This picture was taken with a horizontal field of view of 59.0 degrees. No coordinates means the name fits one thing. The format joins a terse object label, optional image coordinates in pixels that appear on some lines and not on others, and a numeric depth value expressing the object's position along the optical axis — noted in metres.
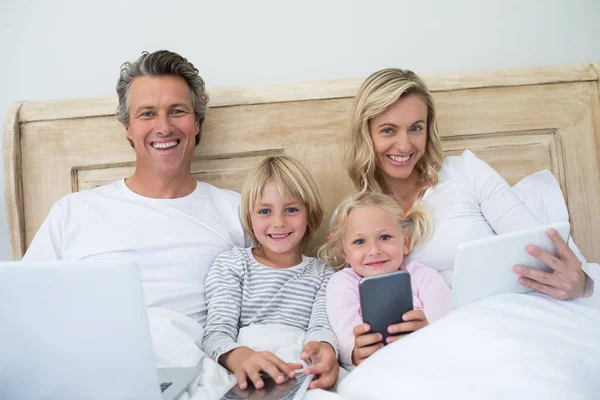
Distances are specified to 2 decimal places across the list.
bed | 1.78
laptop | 0.75
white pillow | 1.68
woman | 1.48
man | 1.50
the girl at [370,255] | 1.31
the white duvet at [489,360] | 0.81
